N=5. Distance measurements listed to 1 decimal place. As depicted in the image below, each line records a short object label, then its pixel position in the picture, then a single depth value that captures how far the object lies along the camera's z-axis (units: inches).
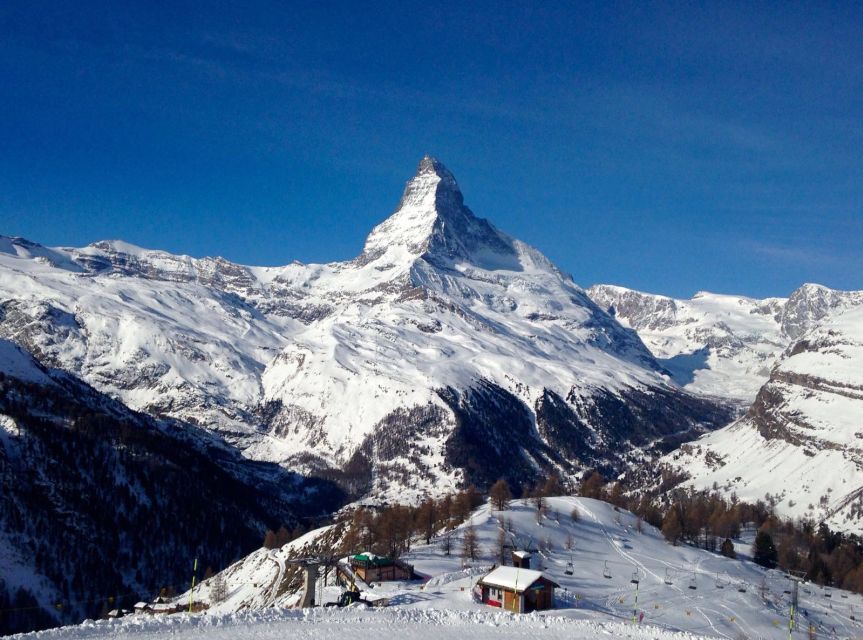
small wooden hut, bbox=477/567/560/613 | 3587.6
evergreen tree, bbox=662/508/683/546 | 6594.5
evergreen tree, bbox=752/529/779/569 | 6791.3
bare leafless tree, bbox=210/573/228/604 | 5684.1
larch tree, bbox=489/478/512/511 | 6309.1
